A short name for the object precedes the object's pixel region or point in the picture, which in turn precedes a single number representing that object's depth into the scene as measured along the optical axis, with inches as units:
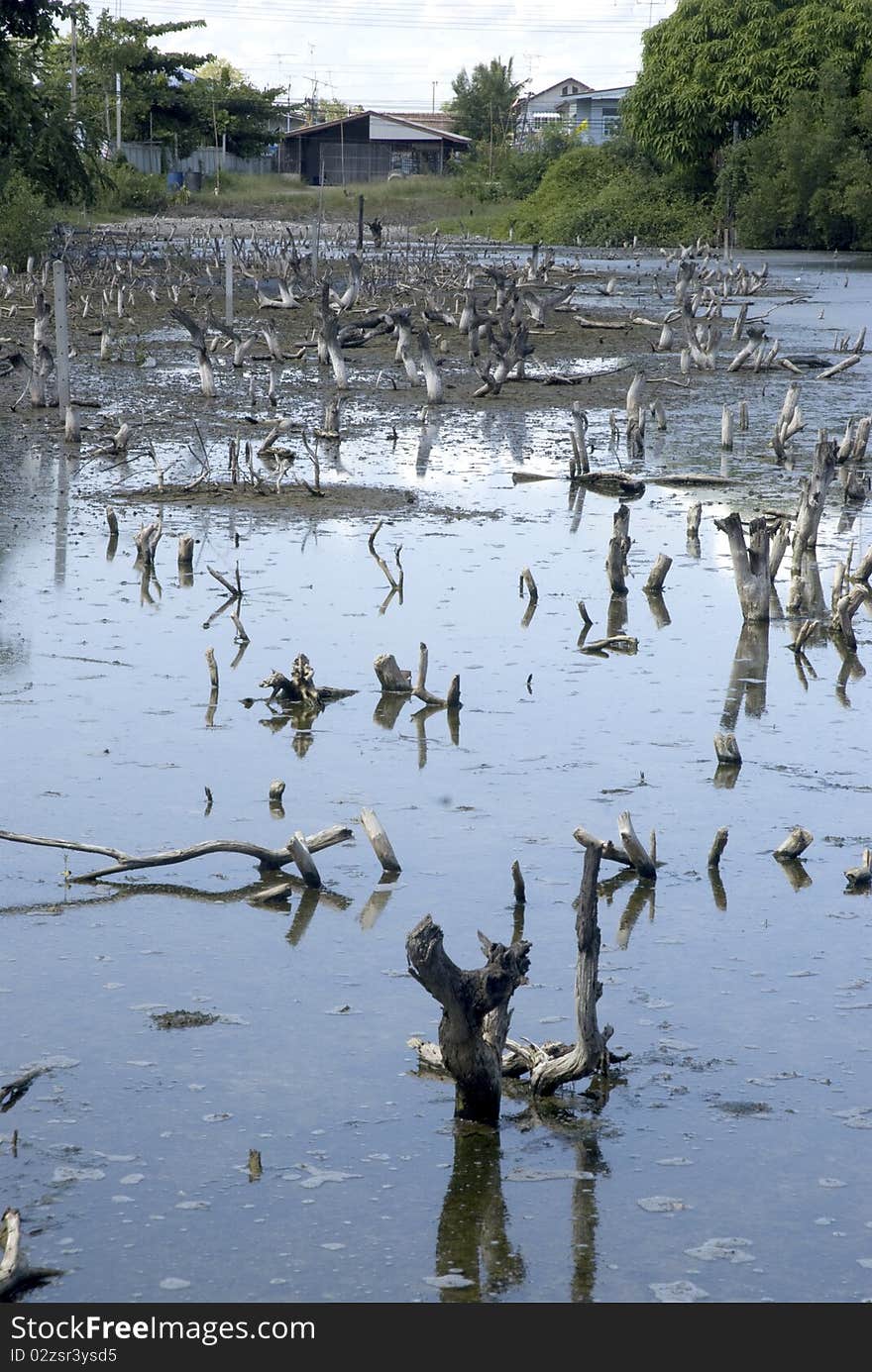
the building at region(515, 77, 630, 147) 3934.5
